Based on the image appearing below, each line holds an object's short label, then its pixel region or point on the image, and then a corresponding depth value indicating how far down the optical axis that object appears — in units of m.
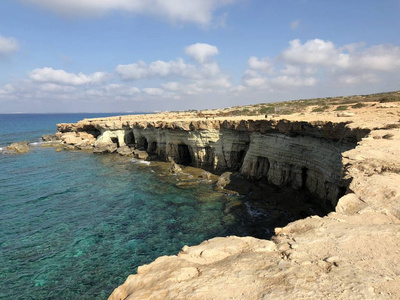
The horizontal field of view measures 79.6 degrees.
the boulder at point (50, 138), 64.06
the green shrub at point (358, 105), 36.07
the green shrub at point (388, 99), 36.44
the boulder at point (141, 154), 39.88
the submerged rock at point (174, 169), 30.98
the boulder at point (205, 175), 27.97
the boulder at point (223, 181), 24.94
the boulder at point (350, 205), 8.51
